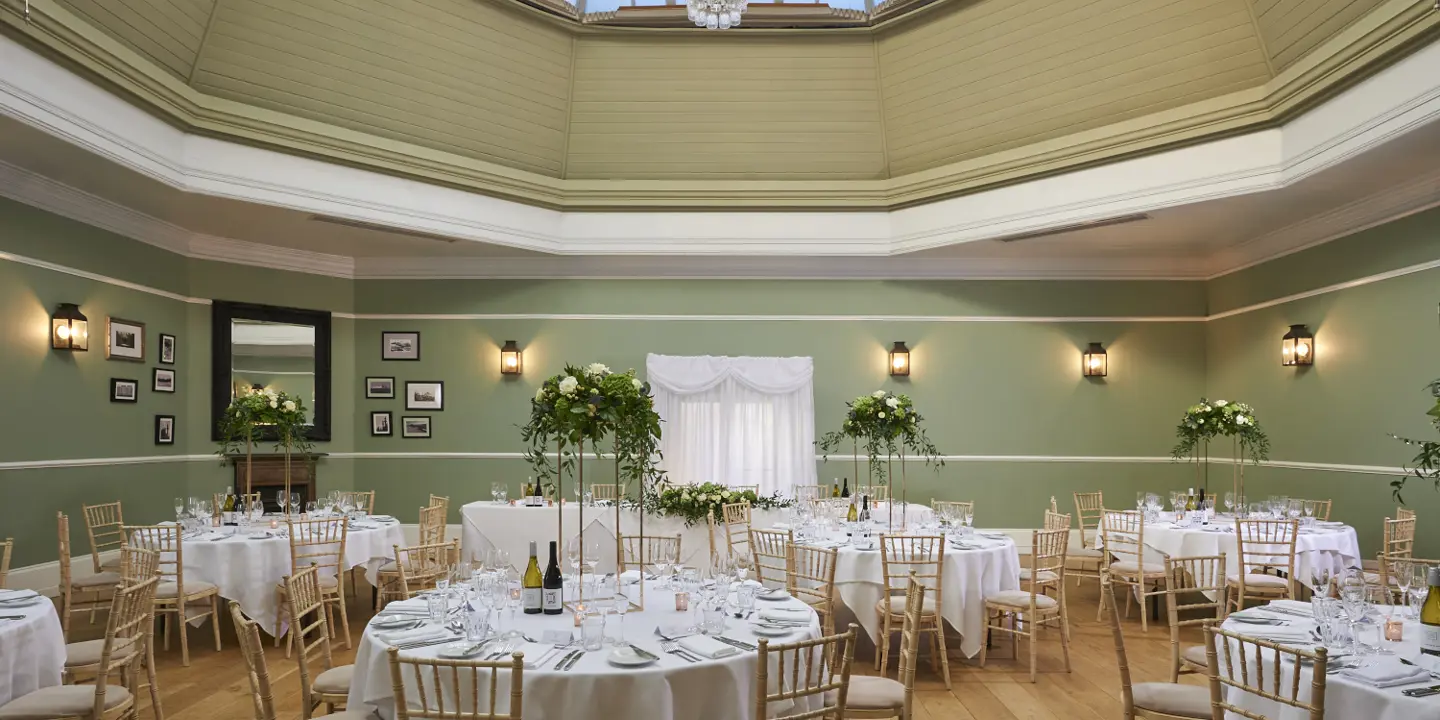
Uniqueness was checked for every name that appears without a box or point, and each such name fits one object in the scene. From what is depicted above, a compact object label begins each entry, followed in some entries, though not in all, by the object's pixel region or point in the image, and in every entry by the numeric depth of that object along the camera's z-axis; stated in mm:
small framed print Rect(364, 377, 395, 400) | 11367
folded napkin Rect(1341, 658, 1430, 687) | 3315
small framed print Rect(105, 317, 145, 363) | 8867
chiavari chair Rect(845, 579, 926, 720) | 3799
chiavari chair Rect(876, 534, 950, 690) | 6207
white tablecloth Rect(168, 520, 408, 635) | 7066
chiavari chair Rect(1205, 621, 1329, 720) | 3189
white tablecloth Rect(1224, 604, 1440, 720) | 3146
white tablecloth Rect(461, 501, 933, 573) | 8953
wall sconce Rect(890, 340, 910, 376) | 11328
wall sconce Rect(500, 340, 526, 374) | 11352
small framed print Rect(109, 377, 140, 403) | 8930
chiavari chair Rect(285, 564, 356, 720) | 4109
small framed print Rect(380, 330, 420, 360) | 11391
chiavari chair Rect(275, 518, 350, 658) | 7080
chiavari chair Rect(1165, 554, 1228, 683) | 4852
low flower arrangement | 8266
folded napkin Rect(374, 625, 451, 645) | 3809
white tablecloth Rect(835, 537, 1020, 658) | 6500
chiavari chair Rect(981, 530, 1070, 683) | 6367
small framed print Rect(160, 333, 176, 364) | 9625
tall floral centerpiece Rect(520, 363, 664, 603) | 4375
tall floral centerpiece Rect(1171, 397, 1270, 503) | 8969
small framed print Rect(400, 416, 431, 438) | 11398
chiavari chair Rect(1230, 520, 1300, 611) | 6934
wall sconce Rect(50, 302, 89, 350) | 8234
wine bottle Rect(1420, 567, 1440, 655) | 3678
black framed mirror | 10234
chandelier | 7402
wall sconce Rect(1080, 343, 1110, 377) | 11289
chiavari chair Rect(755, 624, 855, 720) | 3273
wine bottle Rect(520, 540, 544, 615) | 4328
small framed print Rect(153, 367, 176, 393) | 9555
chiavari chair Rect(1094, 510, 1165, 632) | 7922
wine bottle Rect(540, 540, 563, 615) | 4285
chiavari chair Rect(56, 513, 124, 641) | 6702
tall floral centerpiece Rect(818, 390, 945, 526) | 7711
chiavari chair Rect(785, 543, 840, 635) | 5234
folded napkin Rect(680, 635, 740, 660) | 3623
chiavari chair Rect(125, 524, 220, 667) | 6637
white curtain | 10977
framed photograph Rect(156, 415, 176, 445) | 9547
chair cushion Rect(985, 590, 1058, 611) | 6430
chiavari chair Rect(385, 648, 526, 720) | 3088
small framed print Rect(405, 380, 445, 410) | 11414
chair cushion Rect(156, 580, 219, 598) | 6805
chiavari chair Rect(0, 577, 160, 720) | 4070
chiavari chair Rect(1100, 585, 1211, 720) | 4121
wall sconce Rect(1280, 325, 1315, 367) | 9250
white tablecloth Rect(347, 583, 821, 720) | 3381
